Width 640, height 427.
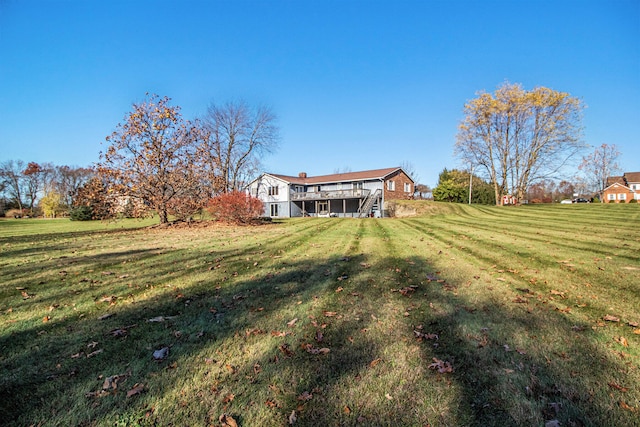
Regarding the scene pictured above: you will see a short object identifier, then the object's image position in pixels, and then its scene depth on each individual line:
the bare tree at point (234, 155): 37.62
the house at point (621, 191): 56.25
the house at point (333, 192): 34.81
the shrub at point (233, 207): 17.91
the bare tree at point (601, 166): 46.84
